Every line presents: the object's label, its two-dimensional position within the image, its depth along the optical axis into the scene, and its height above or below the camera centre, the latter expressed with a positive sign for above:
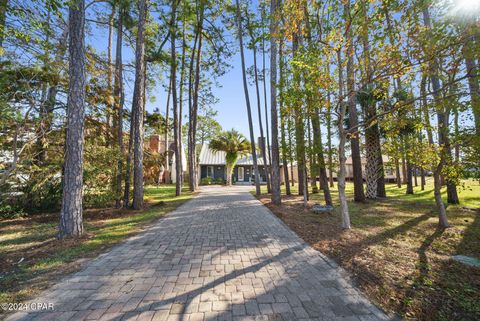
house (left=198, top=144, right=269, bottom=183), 27.83 +0.95
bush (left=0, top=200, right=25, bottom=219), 6.91 -1.21
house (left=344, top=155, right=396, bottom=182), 27.75 -0.59
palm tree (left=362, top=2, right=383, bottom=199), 10.80 +0.59
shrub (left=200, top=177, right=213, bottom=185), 26.39 -0.89
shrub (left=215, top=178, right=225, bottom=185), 26.88 -0.96
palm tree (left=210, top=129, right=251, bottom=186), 23.04 +3.42
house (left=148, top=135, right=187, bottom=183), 25.88 +2.30
